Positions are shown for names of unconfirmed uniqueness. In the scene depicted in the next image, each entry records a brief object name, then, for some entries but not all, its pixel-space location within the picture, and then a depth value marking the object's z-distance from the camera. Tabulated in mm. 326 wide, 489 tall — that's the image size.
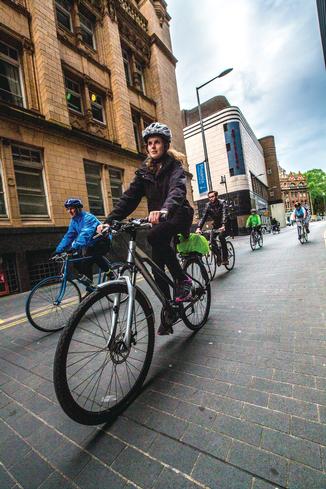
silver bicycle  1615
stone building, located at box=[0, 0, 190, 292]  8742
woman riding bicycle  2617
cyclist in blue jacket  4355
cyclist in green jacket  11992
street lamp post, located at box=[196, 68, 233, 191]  14245
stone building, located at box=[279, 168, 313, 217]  108625
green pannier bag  3268
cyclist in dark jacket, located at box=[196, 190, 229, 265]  6855
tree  90044
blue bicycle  3836
